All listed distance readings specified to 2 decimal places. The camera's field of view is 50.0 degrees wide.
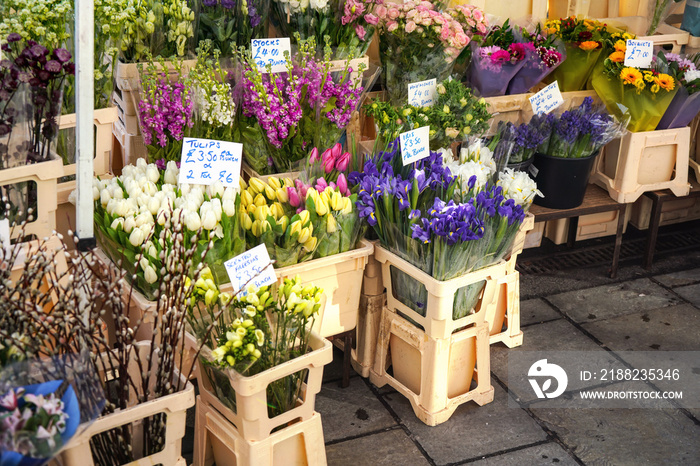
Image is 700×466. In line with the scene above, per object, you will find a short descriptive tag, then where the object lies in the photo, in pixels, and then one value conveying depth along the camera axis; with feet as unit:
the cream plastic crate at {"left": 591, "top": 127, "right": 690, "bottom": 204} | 11.46
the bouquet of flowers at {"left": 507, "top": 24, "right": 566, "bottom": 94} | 10.91
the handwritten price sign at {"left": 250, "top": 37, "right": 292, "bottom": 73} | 9.02
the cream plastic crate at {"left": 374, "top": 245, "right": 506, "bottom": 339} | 8.05
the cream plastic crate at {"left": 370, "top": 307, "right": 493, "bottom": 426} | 8.50
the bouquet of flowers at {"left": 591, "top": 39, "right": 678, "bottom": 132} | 10.90
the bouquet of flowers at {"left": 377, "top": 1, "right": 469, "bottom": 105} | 9.87
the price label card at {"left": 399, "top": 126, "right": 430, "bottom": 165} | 8.73
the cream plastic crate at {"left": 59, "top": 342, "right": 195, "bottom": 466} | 5.67
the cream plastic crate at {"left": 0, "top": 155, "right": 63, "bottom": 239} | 6.64
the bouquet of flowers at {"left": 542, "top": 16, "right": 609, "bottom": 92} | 11.44
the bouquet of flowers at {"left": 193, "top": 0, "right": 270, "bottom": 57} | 9.38
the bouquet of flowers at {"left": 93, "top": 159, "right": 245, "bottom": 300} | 6.95
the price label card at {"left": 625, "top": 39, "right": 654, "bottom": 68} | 11.14
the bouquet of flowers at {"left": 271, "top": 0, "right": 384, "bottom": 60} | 9.70
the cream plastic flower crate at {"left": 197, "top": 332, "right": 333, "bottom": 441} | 6.46
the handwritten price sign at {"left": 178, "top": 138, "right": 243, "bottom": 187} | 7.89
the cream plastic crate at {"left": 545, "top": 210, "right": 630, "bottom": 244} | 13.00
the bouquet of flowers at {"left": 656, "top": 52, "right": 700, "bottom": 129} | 11.13
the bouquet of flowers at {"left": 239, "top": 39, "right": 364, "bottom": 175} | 8.67
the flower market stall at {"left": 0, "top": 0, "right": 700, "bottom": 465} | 6.01
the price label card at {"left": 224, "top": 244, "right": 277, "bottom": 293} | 7.00
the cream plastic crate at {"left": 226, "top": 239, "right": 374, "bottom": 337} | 8.07
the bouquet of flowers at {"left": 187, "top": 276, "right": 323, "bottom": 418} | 6.21
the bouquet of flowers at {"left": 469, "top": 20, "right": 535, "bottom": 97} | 10.67
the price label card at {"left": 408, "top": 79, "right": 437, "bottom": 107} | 9.86
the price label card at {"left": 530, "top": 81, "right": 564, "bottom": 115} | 10.96
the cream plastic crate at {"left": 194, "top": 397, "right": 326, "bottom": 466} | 6.85
